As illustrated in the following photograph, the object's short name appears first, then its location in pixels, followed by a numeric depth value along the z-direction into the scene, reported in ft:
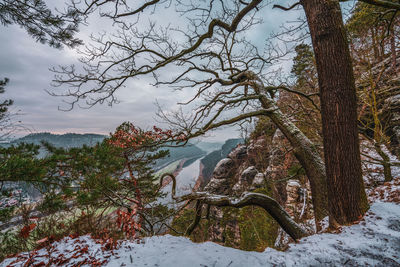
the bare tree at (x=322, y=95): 6.37
